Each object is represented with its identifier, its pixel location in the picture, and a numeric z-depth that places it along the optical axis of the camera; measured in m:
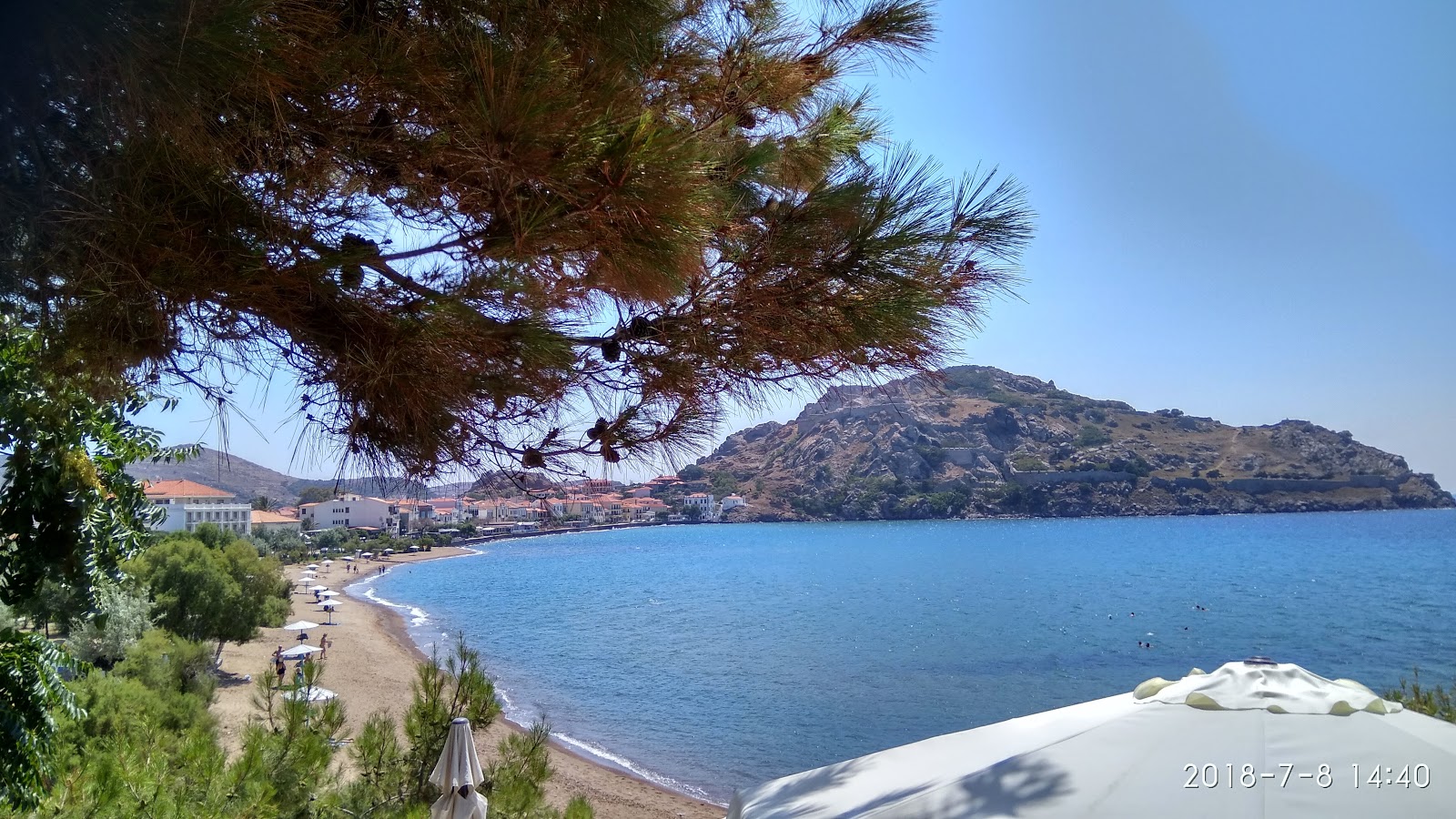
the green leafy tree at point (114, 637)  10.73
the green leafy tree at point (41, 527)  2.46
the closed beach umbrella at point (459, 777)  4.13
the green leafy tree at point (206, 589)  16.67
